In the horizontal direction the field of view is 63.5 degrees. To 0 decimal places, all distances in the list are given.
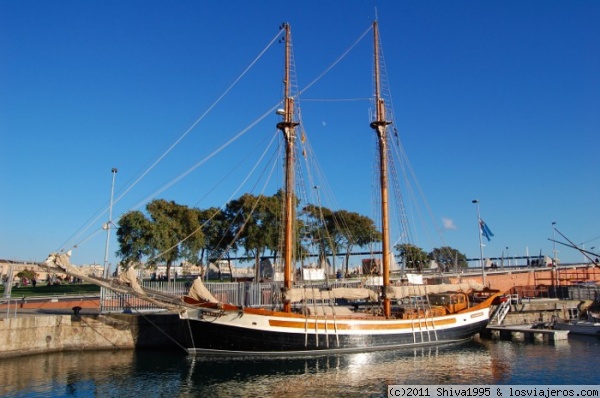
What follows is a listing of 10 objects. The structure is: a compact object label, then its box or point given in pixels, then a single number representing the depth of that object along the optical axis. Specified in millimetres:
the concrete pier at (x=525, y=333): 38781
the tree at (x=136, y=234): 55625
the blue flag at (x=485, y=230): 61219
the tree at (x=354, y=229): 84312
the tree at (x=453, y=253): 131212
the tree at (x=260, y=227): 68125
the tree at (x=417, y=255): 92625
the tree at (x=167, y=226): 56156
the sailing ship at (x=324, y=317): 29844
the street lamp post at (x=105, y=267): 34000
